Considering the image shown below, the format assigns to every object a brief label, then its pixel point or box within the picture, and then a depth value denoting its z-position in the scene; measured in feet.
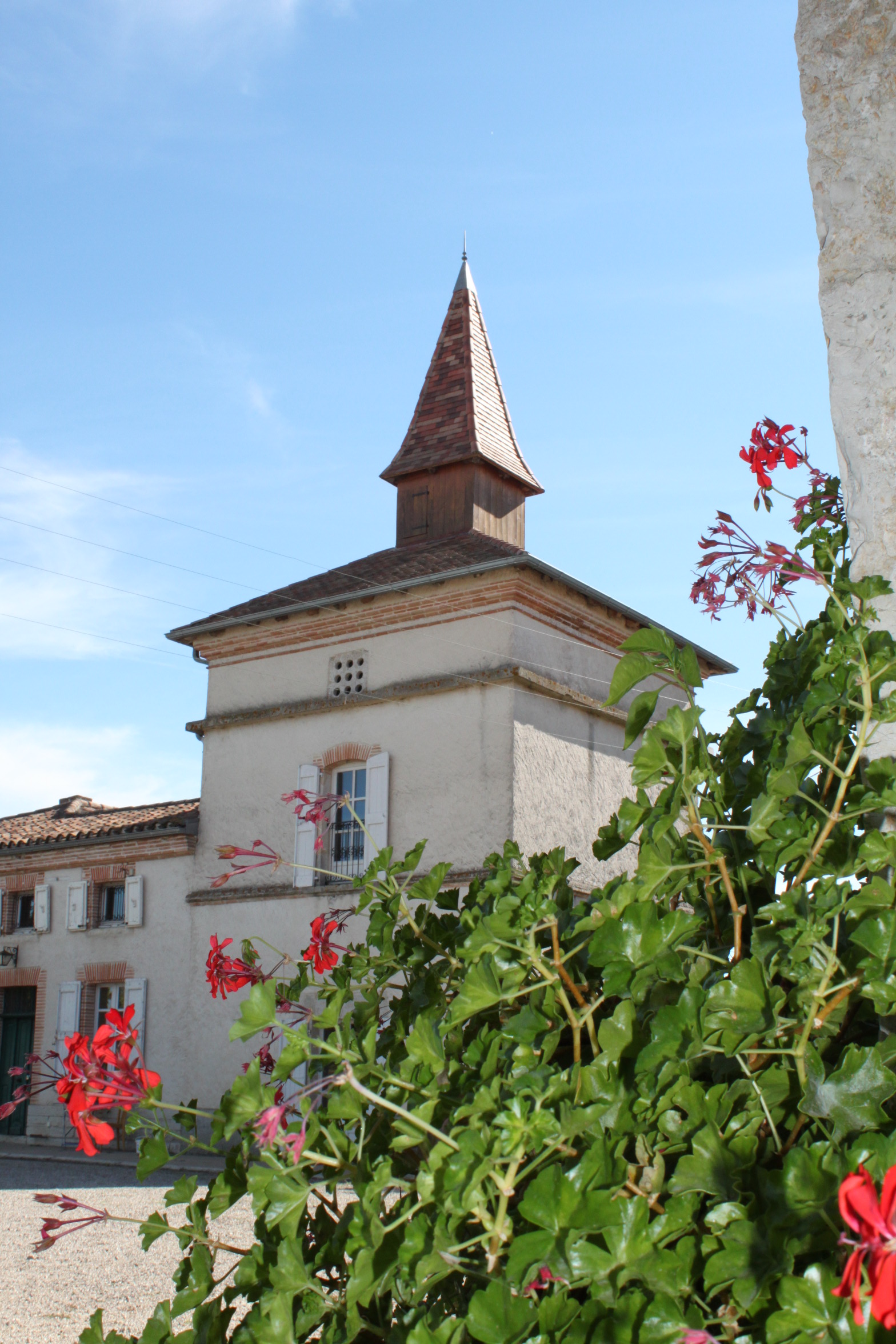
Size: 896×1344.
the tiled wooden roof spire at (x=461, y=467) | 61.67
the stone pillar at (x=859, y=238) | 4.97
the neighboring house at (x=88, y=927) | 54.70
